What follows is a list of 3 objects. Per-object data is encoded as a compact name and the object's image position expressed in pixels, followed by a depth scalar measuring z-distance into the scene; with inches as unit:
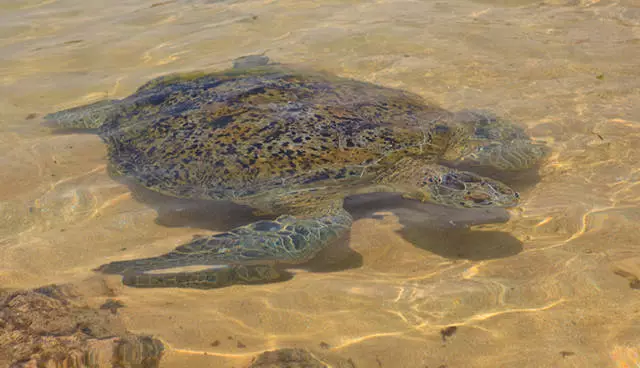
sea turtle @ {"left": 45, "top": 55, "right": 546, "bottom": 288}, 123.6
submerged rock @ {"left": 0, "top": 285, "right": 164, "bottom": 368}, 82.6
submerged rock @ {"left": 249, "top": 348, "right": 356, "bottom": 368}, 86.0
